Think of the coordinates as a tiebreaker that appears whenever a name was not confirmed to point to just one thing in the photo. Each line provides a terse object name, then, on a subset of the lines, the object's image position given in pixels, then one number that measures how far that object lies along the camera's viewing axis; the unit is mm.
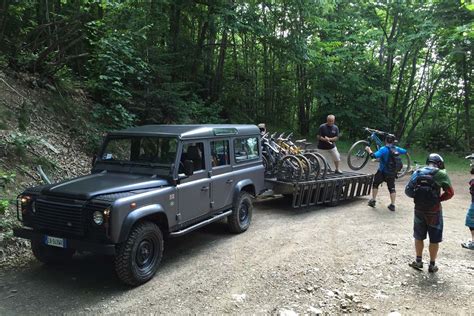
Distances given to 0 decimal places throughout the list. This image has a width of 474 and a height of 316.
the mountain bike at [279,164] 8641
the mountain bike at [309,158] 8898
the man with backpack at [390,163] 8750
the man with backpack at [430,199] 5250
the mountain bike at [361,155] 12398
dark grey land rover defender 4461
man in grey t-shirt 10453
